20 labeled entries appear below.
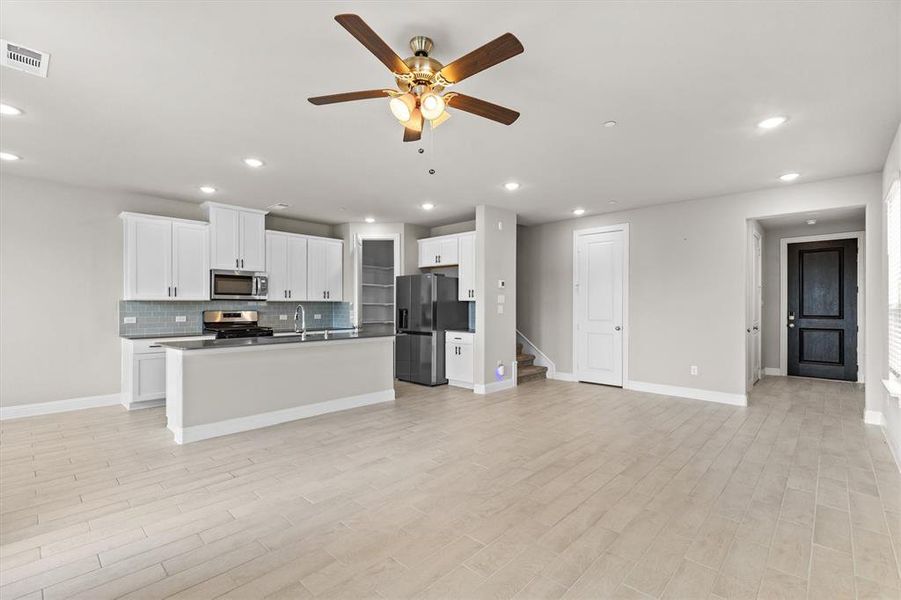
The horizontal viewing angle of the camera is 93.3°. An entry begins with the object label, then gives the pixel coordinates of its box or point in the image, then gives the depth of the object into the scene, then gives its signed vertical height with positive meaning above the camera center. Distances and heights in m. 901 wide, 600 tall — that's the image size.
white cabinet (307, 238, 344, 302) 7.10 +0.54
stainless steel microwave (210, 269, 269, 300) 5.99 +0.24
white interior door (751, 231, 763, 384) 6.18 +0.02
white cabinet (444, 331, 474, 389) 6.39 -0.87
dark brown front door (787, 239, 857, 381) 6.76 -0.11
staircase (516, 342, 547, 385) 6.89 -1.13
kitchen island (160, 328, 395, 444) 4.02 -0.84
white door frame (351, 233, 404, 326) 7.46 +0.78
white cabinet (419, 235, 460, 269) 6.82 +0.84
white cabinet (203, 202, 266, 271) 5.95 +0.93
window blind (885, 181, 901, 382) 3.40 +0.20
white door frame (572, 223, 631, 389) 6.39 +0.16
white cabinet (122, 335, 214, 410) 5.10 -0.89
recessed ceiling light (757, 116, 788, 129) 3.24 +1.39
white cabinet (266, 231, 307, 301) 6.63 +0.58
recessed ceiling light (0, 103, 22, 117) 3.08 +1.40
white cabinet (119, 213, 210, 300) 5.34 +0.55
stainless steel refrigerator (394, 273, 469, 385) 6.68 -0.32
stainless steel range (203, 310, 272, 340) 6.12 -0.34
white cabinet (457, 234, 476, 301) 6.51 +0.53
